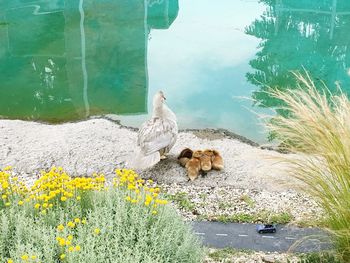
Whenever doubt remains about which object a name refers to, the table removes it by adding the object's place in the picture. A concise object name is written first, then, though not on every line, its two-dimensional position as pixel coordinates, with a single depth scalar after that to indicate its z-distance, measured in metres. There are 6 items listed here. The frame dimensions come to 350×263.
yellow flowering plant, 3.43
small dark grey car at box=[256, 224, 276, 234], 4.82
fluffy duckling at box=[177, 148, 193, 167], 6.03
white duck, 5.69
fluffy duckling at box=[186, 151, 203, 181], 5.74
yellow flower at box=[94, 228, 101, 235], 3.40
